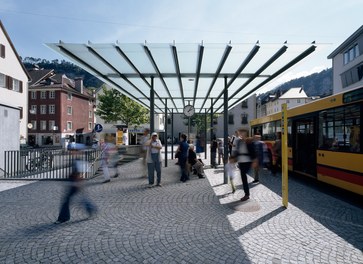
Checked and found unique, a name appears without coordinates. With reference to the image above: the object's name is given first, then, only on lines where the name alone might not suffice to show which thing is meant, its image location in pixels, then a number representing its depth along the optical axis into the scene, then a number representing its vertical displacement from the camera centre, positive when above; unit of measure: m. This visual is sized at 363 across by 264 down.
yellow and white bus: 6.41 -0.18
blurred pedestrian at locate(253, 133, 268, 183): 8.70 -0.69
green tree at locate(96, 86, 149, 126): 40.62 +4.53
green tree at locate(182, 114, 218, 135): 54.90 +3.08
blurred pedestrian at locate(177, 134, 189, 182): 9.23 -0.76
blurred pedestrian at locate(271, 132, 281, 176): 10.61 -0.86
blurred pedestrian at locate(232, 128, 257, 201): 6.34 -0.59
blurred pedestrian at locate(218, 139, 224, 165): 14.12 -0.83
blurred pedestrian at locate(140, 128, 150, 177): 10.07 -0.68
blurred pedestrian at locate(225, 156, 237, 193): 6.99 -1.05
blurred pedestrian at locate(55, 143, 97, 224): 4.91 -1.07
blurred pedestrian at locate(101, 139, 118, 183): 9.18 -0.79
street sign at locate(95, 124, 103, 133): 16.91 +0.56
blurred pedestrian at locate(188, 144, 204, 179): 10.02 -1.17
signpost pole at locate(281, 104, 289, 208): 5.82 -0.52
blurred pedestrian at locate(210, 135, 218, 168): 12.45 -0.88
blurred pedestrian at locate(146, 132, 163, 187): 8.26 -0.68
